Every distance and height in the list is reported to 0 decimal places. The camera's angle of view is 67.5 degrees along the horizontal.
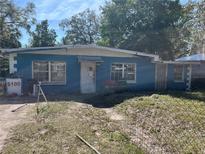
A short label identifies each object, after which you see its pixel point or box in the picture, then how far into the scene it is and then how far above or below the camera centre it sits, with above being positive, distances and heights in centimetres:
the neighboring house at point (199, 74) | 1188 -12
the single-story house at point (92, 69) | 852 +14
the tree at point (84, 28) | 2386 +683
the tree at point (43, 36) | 2243 +522
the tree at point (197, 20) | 899 +340
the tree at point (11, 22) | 1627 +570
